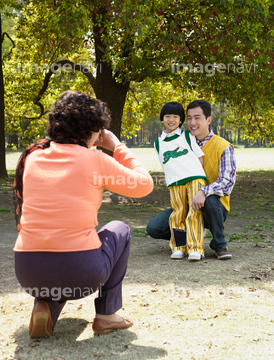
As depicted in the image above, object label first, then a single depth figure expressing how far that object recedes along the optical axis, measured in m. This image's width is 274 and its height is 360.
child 4.95
